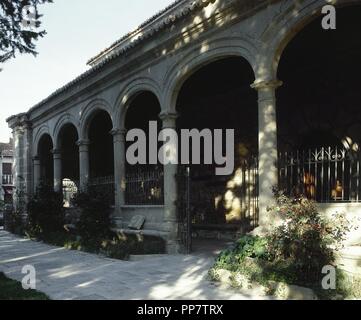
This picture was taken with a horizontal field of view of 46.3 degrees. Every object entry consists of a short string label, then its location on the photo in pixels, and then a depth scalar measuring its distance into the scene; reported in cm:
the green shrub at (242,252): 687
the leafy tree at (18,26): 804
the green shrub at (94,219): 1159
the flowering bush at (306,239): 586
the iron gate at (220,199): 1166
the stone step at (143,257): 934
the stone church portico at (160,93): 798
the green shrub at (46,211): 1518
